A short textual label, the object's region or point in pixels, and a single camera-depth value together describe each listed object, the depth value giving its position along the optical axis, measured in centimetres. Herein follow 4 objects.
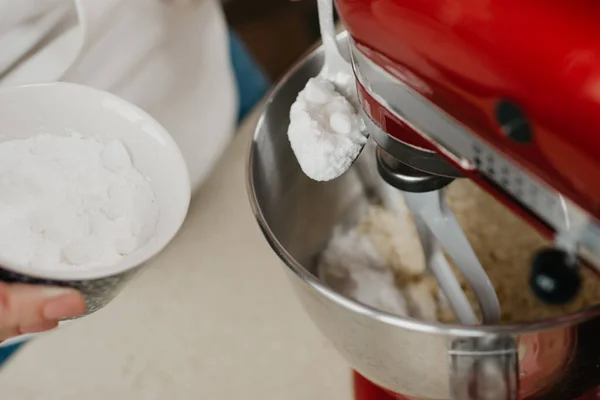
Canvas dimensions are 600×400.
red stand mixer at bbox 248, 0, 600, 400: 28
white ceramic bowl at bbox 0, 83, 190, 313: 45
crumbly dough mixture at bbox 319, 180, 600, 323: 56
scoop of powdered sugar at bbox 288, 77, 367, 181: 40
